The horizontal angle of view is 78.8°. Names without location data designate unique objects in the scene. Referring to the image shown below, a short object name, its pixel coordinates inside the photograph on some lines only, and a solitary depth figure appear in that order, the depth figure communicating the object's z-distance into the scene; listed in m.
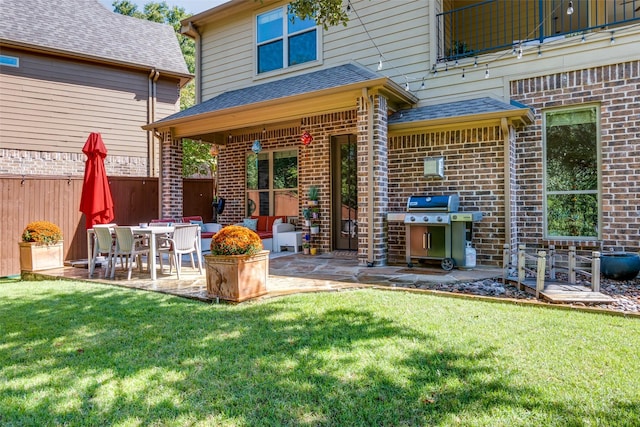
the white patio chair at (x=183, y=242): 5.96
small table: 9.23
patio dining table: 5.89
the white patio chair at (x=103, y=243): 6.22
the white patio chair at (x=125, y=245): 5.95
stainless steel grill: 6.27
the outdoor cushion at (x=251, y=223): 10.12
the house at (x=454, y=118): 6.20
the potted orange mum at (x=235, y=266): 4.42
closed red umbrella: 7.05
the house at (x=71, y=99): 8.59
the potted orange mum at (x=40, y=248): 7.02
